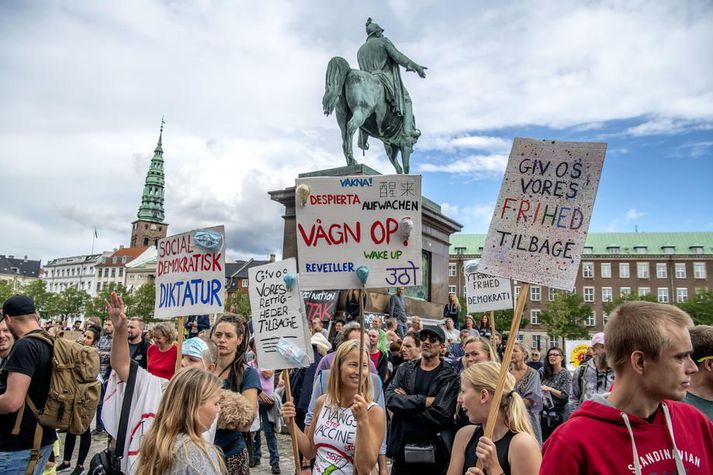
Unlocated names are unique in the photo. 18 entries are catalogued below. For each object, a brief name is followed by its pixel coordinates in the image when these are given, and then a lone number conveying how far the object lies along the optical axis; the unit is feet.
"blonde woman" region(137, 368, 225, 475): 9.20
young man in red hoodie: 6.68
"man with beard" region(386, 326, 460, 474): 15.69
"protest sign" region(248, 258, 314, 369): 15.87
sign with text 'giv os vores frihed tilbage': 10.73
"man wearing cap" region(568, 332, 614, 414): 21.59
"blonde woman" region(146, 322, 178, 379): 19.27
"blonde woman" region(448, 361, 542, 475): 10.10
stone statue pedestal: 43.94
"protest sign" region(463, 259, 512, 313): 26.16
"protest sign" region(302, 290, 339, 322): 40.52
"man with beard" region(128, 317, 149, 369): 25.38
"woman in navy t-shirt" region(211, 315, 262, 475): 14.79
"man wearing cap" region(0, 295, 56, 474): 12.53
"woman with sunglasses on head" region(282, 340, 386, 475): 12.17
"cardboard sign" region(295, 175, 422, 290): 13.84
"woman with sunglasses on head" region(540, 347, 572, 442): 24.03
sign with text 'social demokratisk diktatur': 16.46
